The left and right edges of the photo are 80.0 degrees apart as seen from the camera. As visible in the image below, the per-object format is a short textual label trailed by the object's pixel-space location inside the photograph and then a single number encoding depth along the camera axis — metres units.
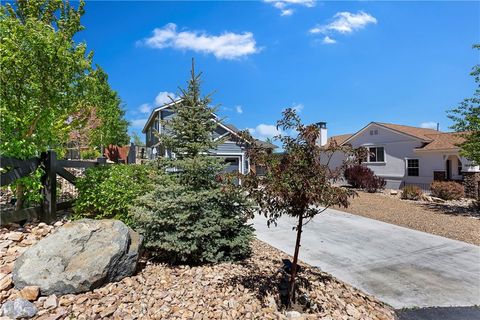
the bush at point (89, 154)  16.66
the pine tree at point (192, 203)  4.59
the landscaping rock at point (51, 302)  3.37
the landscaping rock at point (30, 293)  3.41
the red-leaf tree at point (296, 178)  3.15
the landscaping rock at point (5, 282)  3.54
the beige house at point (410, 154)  18.55
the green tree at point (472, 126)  11.36
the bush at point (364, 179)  18.27
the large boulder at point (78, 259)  3.56
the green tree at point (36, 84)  5.07
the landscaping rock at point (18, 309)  3.19
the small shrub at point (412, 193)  15.07
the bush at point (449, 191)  14.38
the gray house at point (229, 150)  20.61
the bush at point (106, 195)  5.71
